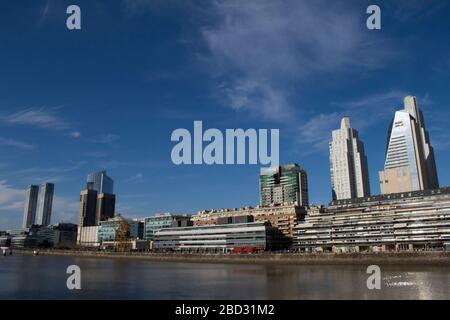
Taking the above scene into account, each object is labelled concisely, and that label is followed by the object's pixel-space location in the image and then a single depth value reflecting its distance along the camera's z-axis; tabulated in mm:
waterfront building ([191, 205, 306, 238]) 190750
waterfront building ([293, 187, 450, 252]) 140250
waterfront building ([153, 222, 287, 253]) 181500
